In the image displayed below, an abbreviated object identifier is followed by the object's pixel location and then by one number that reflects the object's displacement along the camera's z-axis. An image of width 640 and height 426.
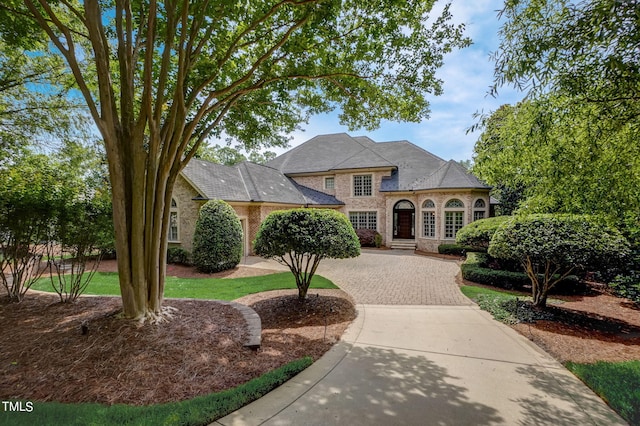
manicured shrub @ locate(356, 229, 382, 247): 20.64
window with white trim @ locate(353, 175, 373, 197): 21.50
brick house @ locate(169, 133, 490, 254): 15.53
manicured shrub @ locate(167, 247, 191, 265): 14.42
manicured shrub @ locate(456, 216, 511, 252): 11.66
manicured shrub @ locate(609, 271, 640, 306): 6.93
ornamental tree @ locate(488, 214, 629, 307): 6.54
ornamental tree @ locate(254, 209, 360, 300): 6.90
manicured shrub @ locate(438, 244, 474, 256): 16.30
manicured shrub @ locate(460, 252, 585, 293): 9.75
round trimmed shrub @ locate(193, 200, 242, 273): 12.52
